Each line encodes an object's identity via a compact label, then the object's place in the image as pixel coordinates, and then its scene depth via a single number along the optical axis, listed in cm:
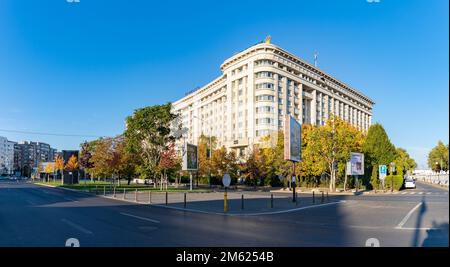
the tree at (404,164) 5054
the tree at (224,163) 5784
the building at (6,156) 15148
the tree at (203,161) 5981
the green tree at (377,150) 5181
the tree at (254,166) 5503
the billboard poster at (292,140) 2614
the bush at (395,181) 4797
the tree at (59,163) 7802
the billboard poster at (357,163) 4258
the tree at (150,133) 4753
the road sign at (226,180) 2016
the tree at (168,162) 4599
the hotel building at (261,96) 8081
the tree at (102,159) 4753
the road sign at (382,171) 3969
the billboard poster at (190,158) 4291
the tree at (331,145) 4331
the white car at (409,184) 5253
